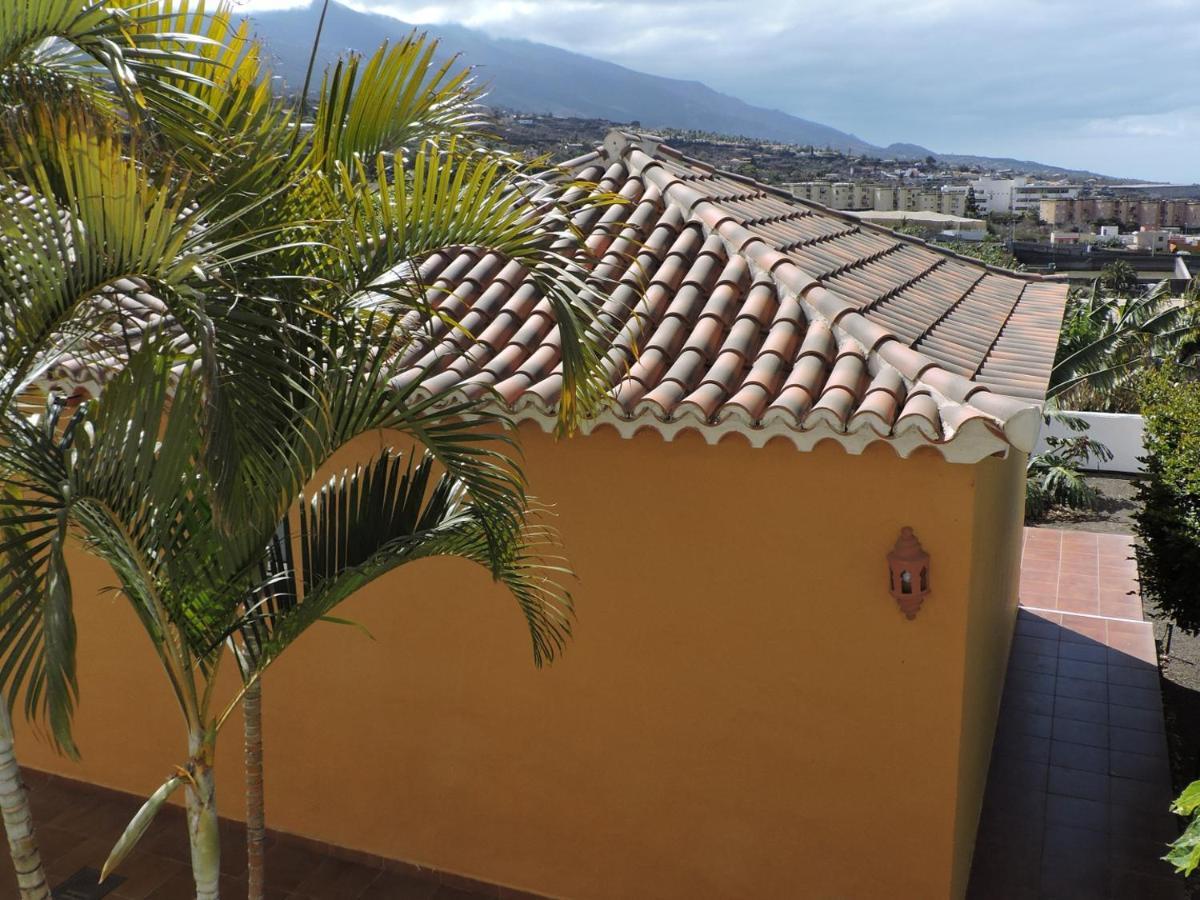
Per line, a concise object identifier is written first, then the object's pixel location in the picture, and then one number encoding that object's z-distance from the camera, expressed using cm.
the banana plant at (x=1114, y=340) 2060
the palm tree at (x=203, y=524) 391
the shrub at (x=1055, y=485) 1956
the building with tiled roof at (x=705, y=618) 598
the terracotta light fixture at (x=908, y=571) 599
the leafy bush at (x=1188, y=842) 376
